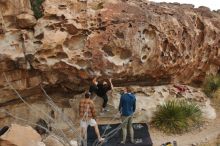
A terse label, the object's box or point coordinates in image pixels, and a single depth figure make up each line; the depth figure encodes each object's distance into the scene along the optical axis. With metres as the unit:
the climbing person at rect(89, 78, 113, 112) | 15.12
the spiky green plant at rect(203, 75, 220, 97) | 18.76
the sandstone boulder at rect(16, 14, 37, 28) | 14.38
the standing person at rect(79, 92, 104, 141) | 12.44
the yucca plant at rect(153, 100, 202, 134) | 15.40
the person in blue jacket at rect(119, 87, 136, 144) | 12.91
